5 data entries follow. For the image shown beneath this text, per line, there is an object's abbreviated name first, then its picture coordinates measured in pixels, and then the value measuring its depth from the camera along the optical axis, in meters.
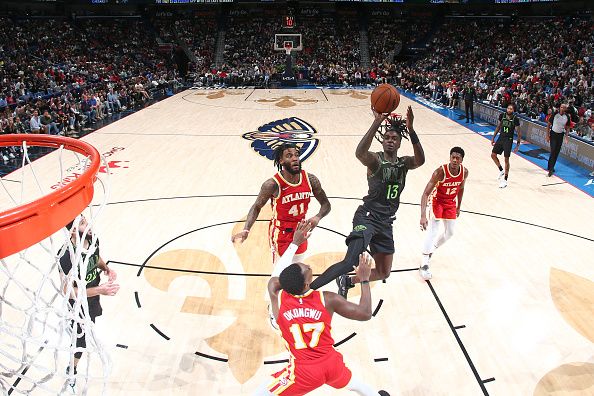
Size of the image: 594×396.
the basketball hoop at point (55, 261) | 2.24
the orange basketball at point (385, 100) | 4.92
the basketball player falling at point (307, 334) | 3.00
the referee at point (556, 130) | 9.27
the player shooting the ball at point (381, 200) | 4.41
